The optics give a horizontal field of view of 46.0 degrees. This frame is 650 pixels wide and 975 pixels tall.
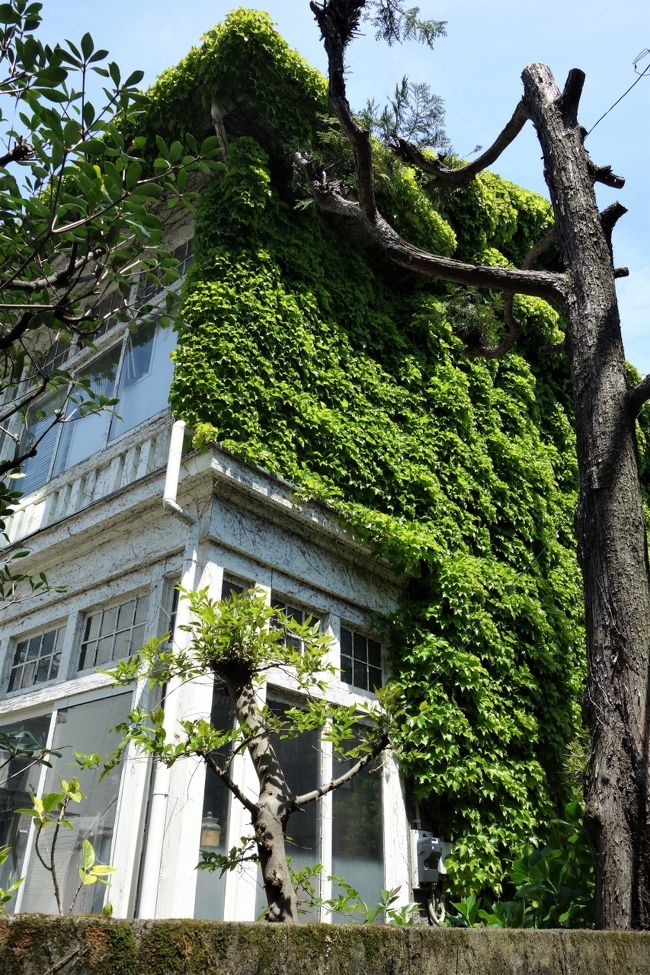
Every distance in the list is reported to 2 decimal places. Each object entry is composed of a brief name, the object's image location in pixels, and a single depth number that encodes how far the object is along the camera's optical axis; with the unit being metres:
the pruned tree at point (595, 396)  3.69
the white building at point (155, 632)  5.07
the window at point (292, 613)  6.29
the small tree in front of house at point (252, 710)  3.24
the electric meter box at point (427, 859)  6.13
